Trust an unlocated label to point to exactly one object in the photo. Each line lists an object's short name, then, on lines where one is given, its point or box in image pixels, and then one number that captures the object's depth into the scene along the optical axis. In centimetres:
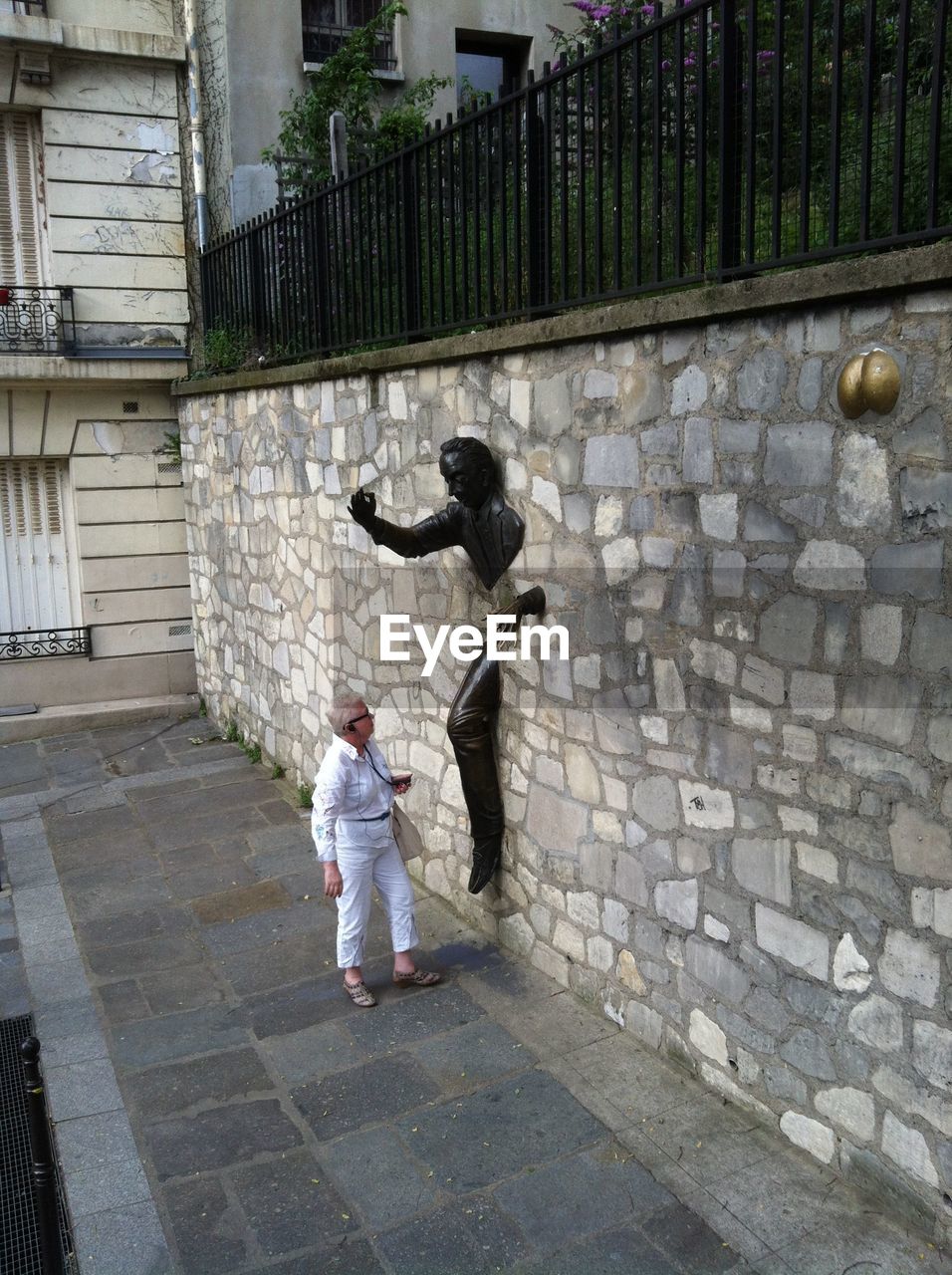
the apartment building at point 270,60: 1075
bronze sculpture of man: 537
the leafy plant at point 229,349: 948
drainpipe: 1059
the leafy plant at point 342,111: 1026
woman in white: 532
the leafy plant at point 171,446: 1119
